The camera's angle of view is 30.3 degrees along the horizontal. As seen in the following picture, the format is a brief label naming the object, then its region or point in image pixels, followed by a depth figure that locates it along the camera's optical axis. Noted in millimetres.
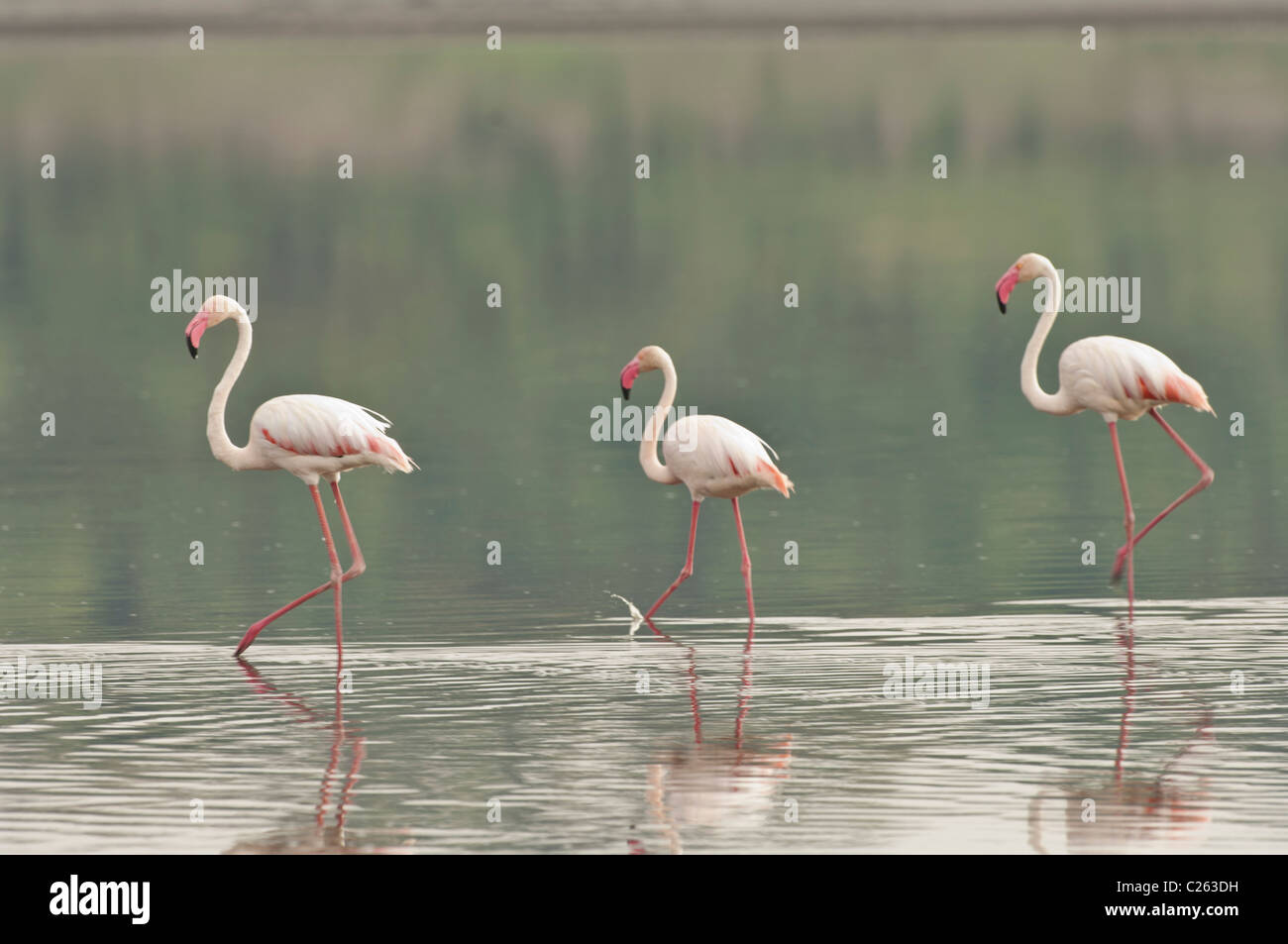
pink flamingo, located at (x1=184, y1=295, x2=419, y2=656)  12195
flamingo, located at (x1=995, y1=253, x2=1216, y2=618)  13625
